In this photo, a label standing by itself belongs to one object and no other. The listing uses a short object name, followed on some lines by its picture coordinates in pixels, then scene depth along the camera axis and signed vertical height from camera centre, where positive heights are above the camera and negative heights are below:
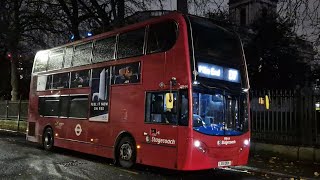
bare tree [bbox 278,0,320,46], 12.99 +3.44
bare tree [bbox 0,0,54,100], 26.74 +6.42
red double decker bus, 10.05 +0.55
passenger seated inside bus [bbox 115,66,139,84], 11.89 +1.15
